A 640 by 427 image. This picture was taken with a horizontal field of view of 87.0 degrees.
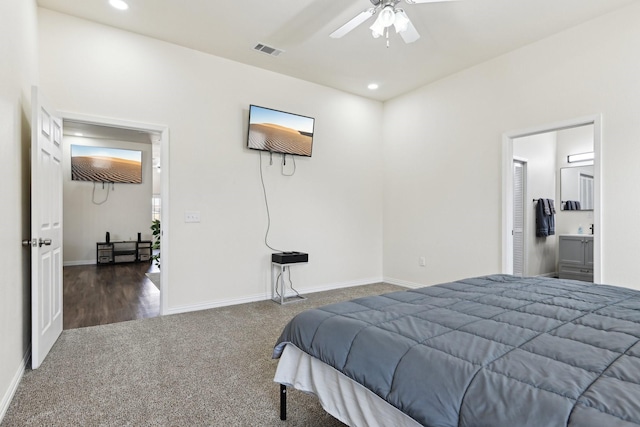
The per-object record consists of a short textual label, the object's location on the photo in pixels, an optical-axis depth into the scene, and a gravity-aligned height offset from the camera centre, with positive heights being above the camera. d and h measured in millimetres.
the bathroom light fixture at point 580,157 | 5301 +903
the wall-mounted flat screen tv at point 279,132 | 4066 +1029
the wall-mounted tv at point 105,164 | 7098 +1071
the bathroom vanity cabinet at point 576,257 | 5160 -696
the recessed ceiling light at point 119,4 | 2939 +1849
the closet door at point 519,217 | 5314 -65
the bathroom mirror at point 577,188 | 5555 +418
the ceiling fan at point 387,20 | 2357 +1405
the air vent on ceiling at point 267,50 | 3719 +1840
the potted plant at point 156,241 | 5895 -623
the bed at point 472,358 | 877 -472
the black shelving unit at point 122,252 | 7336 -853
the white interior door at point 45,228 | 2316 -110
